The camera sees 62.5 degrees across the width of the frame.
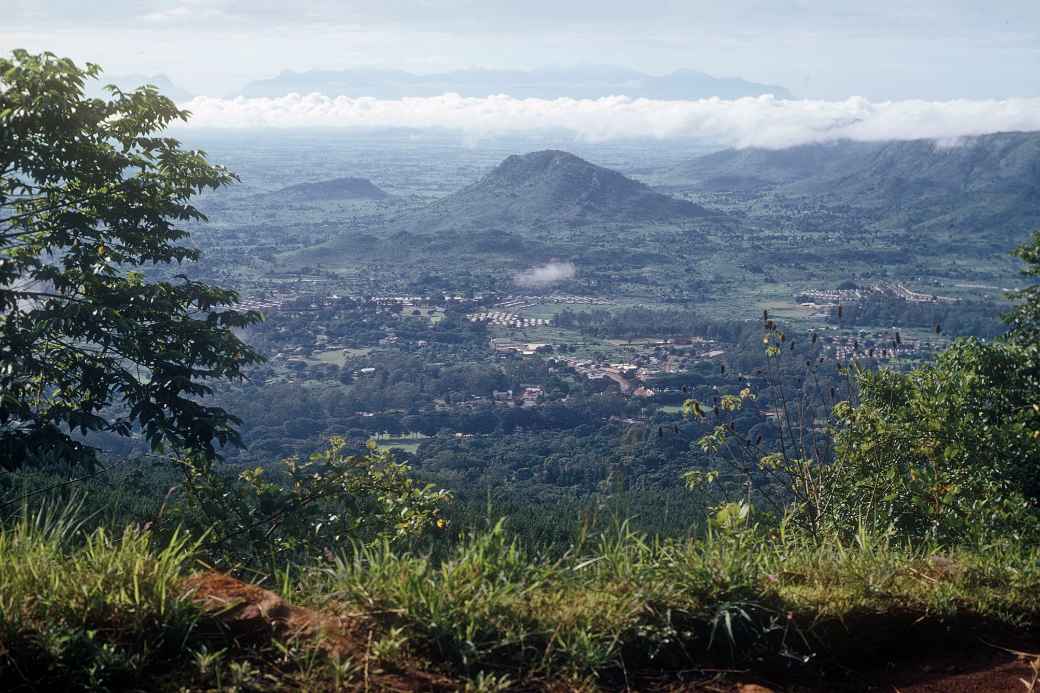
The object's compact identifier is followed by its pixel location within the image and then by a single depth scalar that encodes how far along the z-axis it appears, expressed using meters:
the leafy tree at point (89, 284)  6.71
